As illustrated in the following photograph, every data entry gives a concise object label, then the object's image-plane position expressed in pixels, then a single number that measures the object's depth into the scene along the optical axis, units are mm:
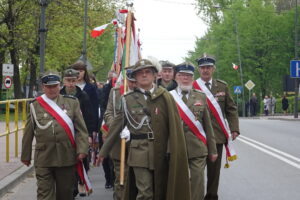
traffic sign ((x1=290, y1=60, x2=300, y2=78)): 40656
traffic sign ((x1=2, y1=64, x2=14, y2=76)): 27917
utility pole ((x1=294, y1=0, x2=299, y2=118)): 40988
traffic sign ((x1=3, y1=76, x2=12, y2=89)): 30219
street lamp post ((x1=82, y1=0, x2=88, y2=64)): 33388
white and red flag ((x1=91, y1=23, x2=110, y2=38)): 14209
